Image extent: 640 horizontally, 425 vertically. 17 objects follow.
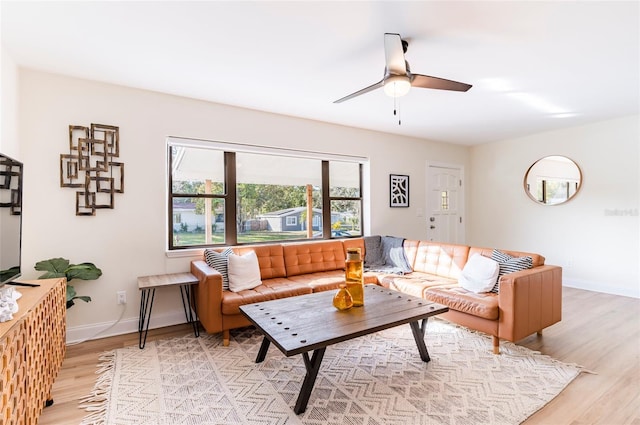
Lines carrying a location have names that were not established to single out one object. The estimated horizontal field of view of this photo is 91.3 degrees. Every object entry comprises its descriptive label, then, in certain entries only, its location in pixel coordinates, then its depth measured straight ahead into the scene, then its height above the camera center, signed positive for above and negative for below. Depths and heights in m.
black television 1.68 -0.01
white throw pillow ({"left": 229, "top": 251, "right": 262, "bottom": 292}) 2.99 -0.56
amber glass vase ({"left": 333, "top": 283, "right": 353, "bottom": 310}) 2.23 -0.61
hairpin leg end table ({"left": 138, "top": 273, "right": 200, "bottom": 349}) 2.78 -0.78
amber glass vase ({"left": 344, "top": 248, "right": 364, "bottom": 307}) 2.30 -0.46
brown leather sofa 2.47 -0.70
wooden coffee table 1.79 -0.68
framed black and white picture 4.98 +0.39
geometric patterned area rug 1.80 -1.14
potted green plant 2.55 -0.46
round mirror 4.70 +0.53
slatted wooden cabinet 1.23 -0.65
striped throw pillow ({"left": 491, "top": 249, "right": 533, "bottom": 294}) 2.70 -0.44
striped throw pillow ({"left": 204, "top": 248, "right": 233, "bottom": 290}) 3.01 -0.46
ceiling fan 2.06 +0.96
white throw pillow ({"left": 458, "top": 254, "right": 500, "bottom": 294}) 2.74 -0.54
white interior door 5.54 +0.20
